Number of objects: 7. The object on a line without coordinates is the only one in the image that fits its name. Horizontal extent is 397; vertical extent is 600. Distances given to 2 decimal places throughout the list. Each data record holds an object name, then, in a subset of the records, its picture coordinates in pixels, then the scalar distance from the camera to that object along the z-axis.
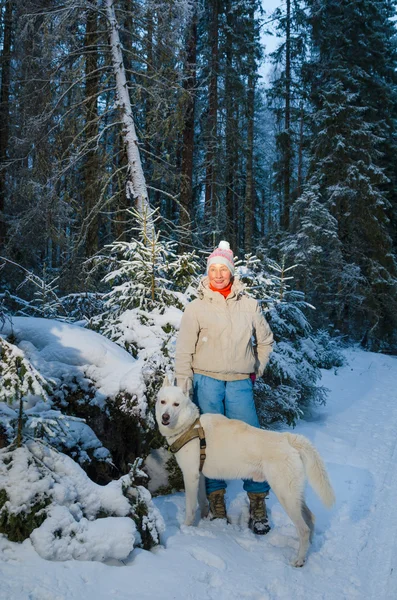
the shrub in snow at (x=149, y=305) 4.92
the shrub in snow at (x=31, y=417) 2.62
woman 3.90
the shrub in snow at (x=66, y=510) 2.56
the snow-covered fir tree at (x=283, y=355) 6.43
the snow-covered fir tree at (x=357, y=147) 16.61
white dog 3.34
